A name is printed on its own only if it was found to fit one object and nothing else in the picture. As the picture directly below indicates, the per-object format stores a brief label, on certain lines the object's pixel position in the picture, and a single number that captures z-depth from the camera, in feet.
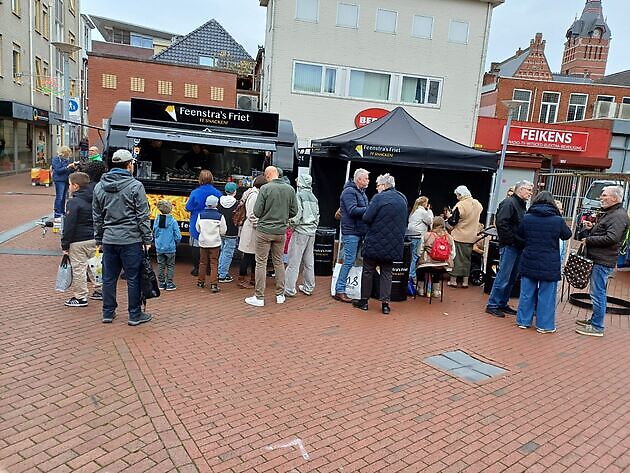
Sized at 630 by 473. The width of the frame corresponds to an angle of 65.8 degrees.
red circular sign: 67.00
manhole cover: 15.62
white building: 64.39
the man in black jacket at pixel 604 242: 19.04
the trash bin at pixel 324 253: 27.30
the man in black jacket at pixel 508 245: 21.93
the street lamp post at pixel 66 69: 37.90
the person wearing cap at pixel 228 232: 23.78
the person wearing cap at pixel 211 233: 22.49
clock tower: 237.04
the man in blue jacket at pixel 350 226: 22.72
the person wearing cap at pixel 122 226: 16.79
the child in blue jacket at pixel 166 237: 21.75
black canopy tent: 29.35
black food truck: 27.09
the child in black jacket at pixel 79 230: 18.26
